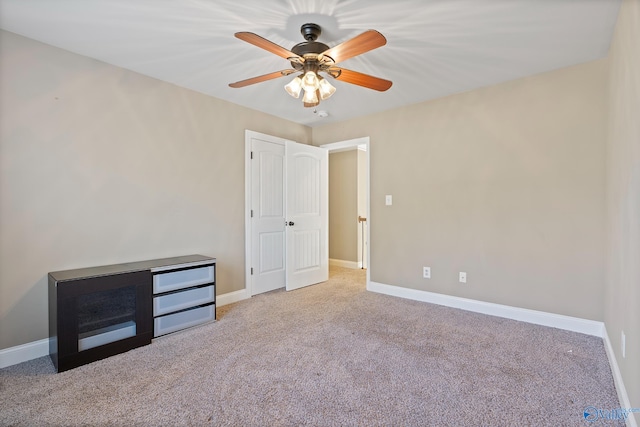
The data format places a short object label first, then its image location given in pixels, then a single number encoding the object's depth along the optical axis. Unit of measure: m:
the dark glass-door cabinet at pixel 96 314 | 2.13
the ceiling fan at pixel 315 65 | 1.88
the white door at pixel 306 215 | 4.16
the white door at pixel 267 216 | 3.91
